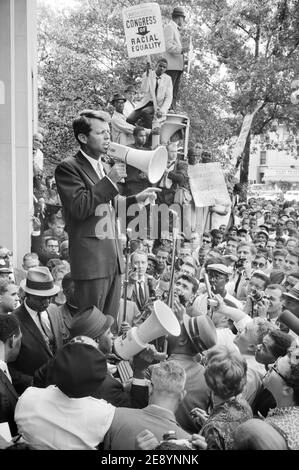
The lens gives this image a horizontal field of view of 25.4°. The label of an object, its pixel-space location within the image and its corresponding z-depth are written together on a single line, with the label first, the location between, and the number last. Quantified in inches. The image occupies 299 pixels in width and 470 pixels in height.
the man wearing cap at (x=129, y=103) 428.3
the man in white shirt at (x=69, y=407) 120.2
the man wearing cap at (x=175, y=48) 436.4
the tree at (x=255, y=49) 824.3
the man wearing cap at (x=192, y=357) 144.9
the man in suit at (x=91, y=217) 194.2
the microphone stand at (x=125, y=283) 212.3
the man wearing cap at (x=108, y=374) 146.7
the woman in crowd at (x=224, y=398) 120.4
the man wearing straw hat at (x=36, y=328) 164.7
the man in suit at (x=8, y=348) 135.6
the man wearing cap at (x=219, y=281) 226.3
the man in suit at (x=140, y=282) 257.6
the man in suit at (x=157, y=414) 122.4
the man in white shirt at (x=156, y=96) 398.9
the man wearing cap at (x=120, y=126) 383.9
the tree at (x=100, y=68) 717.9
